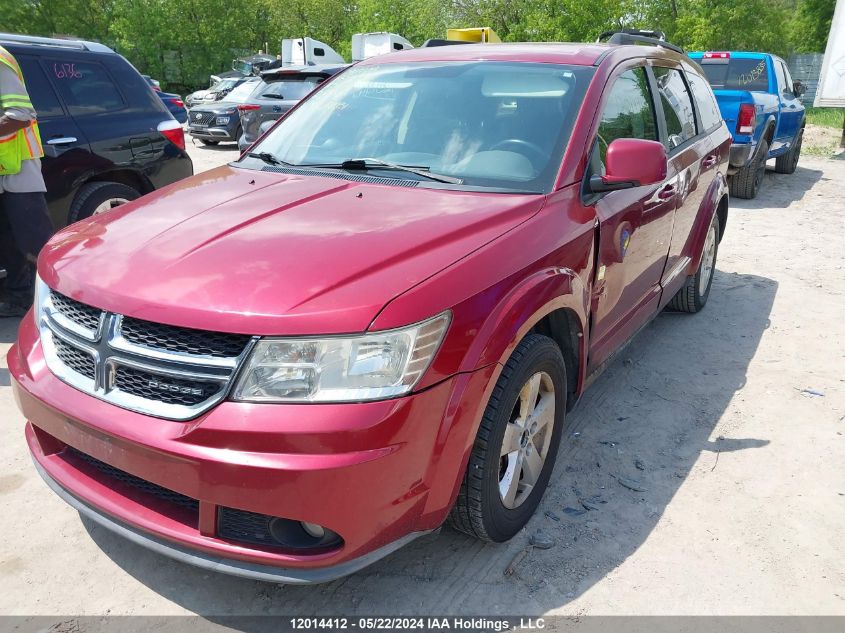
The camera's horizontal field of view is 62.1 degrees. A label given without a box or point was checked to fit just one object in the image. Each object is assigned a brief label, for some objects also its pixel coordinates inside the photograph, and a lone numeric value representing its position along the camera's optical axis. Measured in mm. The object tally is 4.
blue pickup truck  9156
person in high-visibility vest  4270
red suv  1962
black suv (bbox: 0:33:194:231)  5090
